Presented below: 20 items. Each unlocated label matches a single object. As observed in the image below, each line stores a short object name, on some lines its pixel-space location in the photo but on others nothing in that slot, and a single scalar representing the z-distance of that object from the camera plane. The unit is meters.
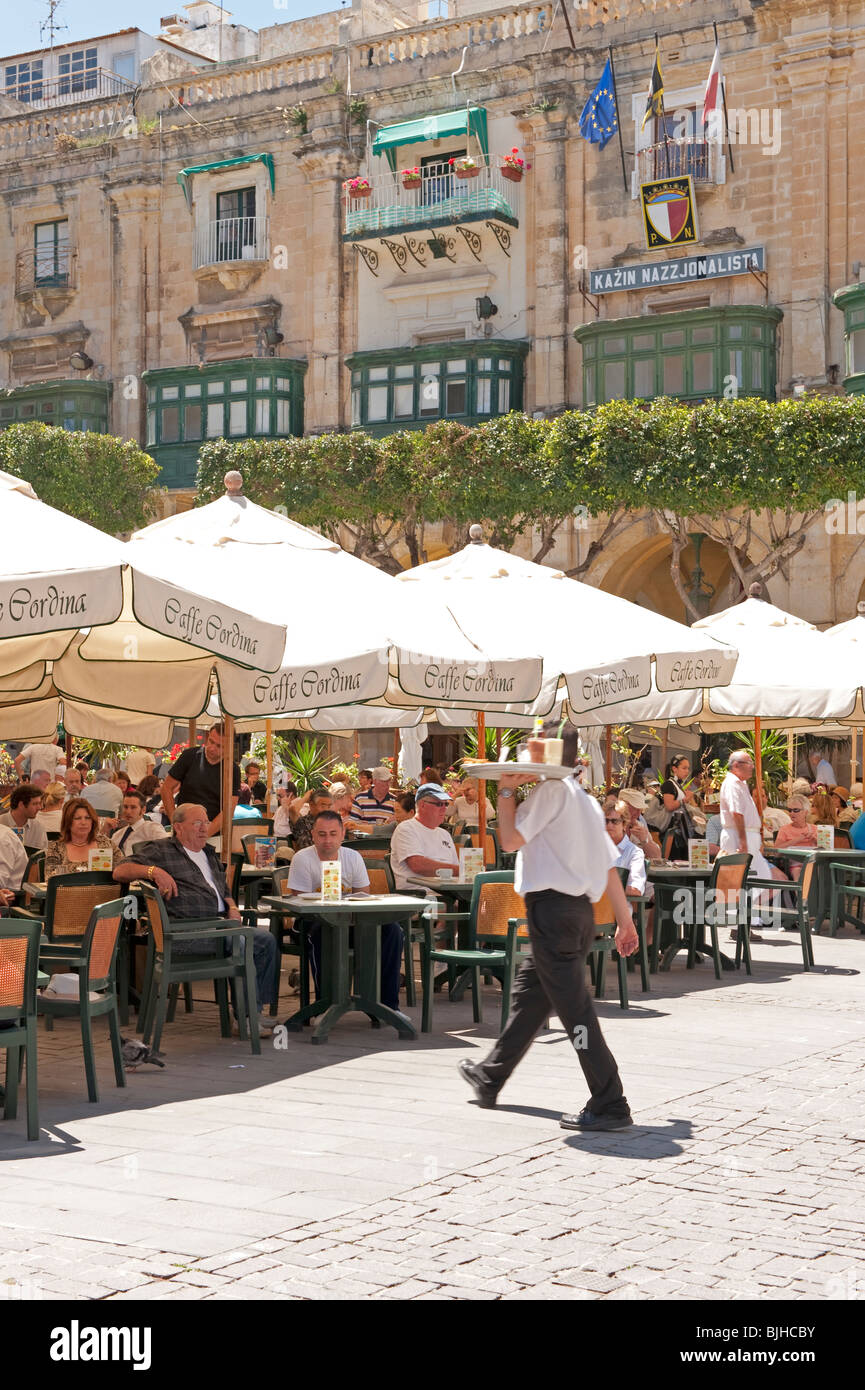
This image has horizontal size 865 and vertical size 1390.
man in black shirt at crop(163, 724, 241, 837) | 13.64
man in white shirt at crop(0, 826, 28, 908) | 10.74
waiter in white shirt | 7.38
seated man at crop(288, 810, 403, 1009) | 10.25
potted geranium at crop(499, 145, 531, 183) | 37.59
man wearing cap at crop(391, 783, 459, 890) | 11.84
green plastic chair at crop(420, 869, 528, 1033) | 9.88
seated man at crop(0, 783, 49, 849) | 13.12
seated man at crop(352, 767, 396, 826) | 17.25
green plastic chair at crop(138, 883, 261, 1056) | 9.03
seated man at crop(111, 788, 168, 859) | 12.67
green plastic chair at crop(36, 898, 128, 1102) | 7.91
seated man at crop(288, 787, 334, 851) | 11.98
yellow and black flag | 35.00
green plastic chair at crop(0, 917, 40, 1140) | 7.13
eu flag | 36.06
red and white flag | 34.62
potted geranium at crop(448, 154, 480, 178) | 37.62
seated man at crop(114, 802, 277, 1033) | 9.51
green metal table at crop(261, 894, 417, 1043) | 9.63
